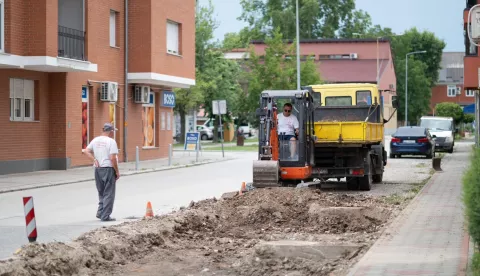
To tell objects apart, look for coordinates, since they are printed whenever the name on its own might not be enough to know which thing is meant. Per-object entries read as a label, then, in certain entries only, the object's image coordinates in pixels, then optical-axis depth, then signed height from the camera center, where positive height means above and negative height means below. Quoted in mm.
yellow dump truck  21891 -306
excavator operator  20688 -145
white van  50844 -547
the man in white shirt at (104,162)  15977 -752
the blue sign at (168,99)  42500 +1090
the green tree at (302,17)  102562 +12676
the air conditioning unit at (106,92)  35094 +1170
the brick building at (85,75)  29484 +1834
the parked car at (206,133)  86812 -1194
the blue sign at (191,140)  42750 -932
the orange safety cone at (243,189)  18997 -1523
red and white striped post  11250 -1255
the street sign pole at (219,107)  45938 +735
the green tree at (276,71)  61594 +3554
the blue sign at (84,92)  34188 +1139
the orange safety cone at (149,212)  15028 -1572
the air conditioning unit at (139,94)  39094 +1208
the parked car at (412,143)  42656 -1083
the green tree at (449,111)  88062 +998
